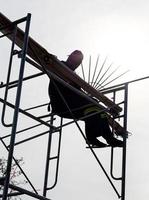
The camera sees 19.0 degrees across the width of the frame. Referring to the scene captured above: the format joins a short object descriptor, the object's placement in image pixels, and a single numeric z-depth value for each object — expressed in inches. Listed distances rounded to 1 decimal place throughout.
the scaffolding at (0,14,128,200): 154.9
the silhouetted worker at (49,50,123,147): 235.8
